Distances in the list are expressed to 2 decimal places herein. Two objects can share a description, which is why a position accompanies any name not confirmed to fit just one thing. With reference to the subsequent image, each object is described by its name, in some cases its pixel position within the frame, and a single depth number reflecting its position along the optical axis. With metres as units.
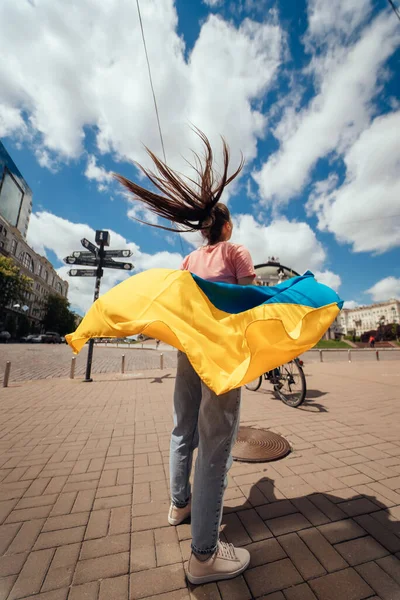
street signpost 8.43
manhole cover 3.01
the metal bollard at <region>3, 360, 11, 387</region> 6.96
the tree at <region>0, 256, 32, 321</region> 39.75
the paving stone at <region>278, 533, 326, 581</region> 1.56
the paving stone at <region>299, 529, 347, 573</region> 1.60
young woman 1.45
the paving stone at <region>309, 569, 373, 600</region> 1.41
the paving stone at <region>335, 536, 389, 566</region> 1.65
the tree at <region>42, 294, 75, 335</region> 70.38
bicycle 5.34
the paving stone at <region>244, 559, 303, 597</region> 1.46
